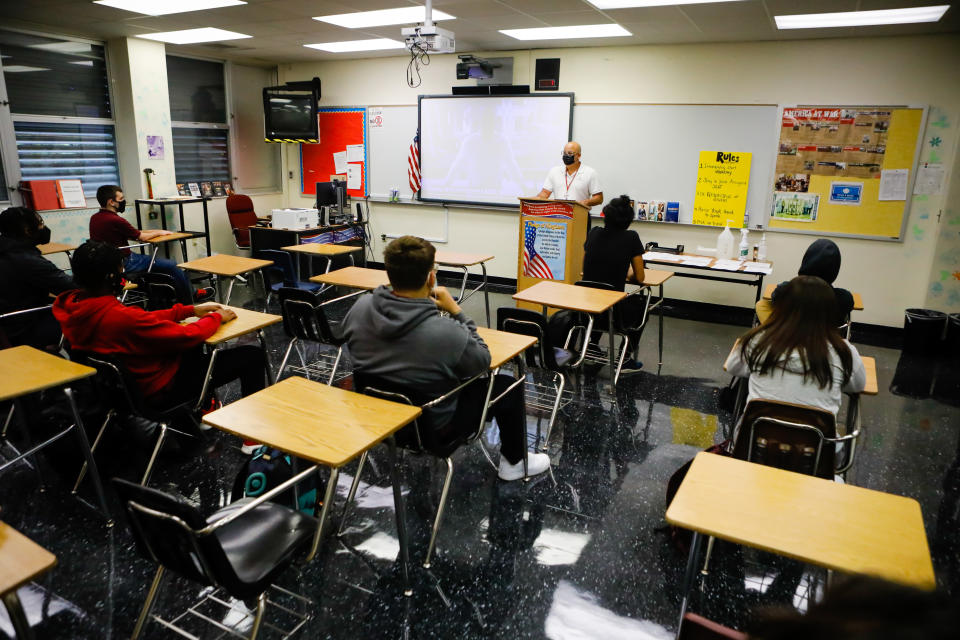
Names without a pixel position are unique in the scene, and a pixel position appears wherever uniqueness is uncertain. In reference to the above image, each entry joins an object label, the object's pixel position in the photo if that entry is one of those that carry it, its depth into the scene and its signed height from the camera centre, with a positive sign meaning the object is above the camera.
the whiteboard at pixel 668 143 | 5.86 +0.26
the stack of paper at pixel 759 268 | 5.30 -0.81
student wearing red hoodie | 2.57 -0.74
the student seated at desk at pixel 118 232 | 5.21 -0.66
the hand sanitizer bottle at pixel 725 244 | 5.73 -0.67
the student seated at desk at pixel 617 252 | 4.28 -0.57
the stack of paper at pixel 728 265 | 5.32 -0.81
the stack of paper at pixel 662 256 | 5.62 -0.78
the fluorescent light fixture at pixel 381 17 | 5.14 +1.22
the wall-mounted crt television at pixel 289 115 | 7.68 +0.53
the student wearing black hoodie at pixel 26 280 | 3.53 -0.73
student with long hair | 2.16 -0.63
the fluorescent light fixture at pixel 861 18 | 4.49 +1.17
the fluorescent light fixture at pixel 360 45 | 6.55 +1.23
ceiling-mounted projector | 4.35 +0.87
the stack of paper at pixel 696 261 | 5.45 -0.79
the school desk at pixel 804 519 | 1.41 -0.84
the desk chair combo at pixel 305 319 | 3.67 -0.95
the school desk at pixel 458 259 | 5.17 -0.80
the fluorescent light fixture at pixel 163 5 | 5.03 +1.22
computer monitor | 7.39 -0.40
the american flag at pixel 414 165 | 7.57 -0.04
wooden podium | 5.39 -0.65
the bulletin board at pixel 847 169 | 5.38 +0.05
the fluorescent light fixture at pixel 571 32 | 5.52 +1.22
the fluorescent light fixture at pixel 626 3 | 4.54 +1.20
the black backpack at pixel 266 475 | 2.28 -1.16
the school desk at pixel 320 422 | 1.87 -0.84
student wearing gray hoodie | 2.26 -0.63
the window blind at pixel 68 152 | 6.21 +0.00
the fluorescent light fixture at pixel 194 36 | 6.27 +1.22
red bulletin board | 7.98 +0.22
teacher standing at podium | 6.05 -0.16
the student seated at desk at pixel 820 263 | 3.12 -0.44
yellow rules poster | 5.96 -0.16
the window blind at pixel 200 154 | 7.64 +0.02
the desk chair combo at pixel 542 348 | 3.38 -0.99
